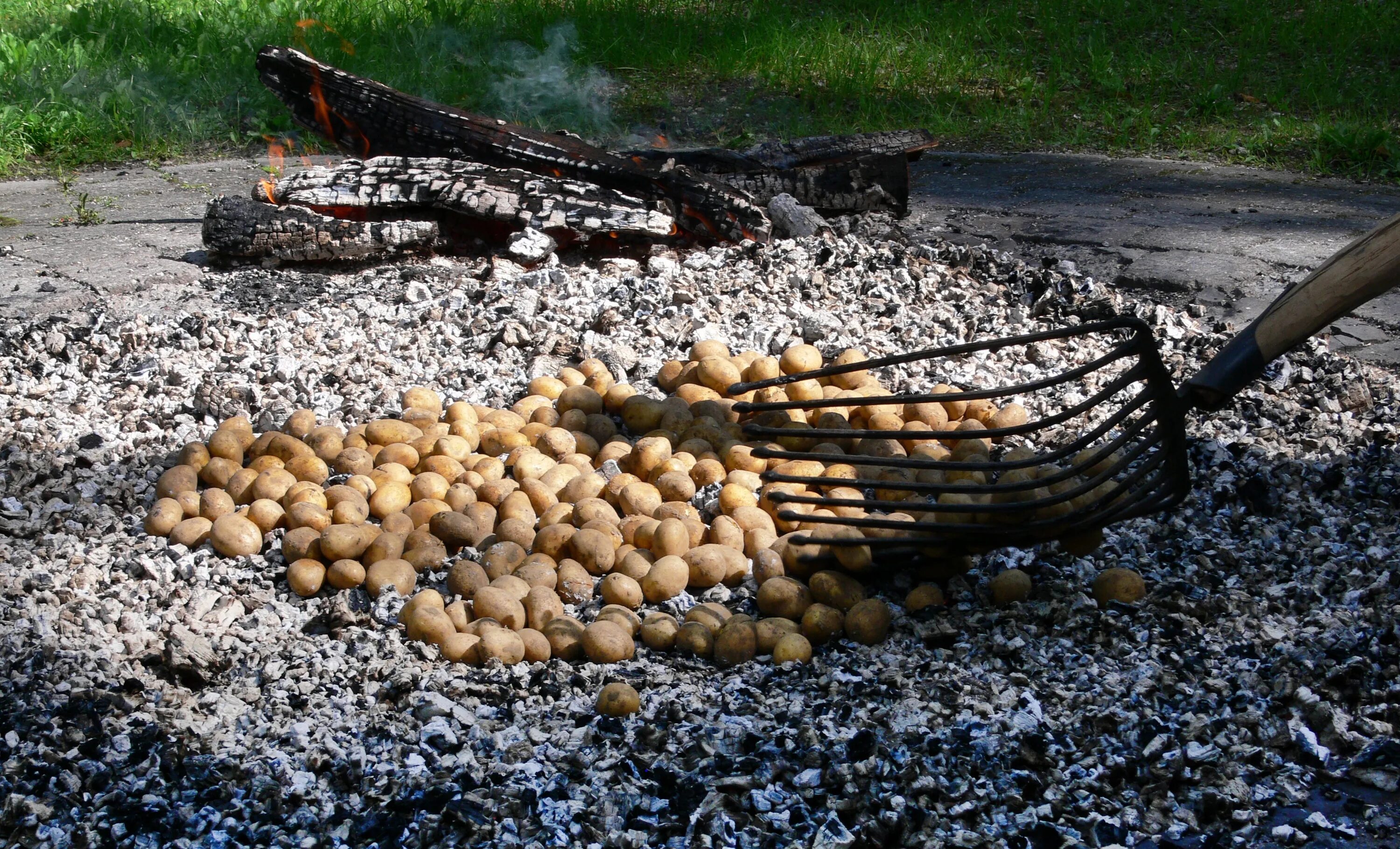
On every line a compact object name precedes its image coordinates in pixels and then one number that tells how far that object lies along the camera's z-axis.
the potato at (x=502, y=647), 2.21
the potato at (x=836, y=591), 2.38
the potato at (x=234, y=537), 2.57
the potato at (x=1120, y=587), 2.35
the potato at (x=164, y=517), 2.66
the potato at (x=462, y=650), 2.23
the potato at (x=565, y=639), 2.28
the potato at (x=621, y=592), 2.44
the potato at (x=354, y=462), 2.88
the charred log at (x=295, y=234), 4.35
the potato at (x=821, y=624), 2.31
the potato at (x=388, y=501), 2.74
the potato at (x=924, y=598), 2.40
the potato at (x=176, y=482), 2.77
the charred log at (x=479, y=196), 4.43
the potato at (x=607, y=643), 2.24
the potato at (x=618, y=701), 2.06
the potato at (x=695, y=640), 2.29
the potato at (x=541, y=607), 2.34
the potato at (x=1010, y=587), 2.38
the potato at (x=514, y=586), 2.39
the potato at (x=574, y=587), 2.48
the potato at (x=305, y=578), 2.46
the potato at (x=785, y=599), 2.38
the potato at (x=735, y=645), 2.26
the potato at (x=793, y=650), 2.23
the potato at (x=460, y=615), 2.32
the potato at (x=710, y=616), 2.35
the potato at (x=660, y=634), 2.30
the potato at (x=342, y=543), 2.51
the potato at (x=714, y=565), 2.52
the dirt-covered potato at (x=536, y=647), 2.25
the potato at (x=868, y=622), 2.30
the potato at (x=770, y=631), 2.29
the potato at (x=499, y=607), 2.32
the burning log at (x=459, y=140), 4.62
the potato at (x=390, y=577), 2.45
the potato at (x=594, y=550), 2.55
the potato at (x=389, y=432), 3.01
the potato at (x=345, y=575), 2.47
